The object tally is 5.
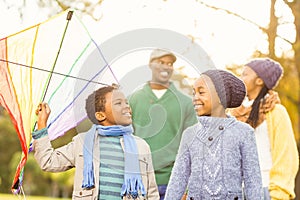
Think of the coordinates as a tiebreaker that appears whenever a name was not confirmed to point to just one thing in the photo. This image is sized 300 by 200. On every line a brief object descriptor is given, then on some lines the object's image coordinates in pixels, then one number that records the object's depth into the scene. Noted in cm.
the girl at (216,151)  435
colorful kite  470
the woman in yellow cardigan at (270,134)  537
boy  454
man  539
